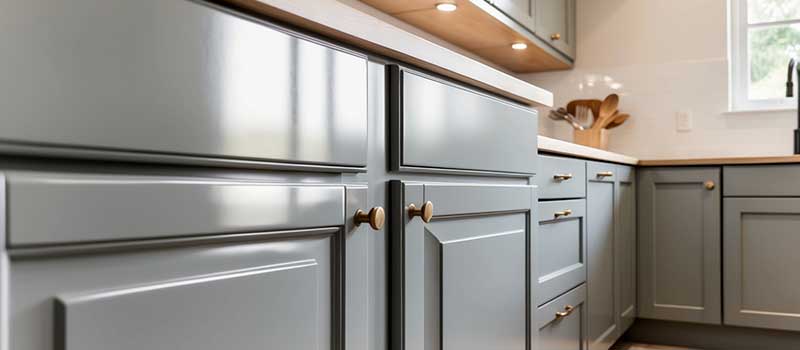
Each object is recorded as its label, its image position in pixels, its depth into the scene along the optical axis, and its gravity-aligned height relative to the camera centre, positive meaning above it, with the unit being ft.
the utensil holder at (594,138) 10.50 +0.61
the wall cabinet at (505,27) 7.94 +1.91
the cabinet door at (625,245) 8.80 -0.91
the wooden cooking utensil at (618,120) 10.80 +0.90
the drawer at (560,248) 5.95 -0.68
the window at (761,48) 10.51 +2.00
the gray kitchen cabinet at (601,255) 7.59 -0.92
